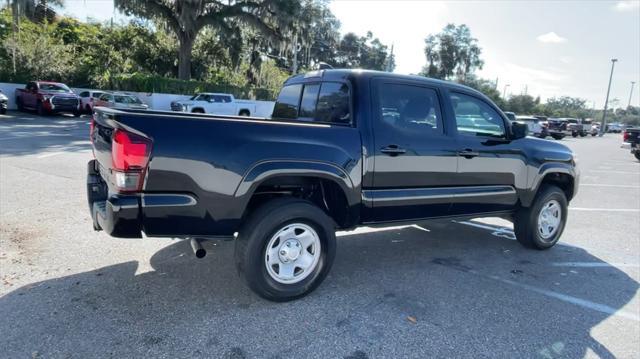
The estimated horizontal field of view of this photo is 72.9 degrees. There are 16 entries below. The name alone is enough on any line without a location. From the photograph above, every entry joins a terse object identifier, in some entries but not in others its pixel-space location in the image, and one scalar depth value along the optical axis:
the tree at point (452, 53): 67.19
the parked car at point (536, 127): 31.98
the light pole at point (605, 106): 52.22
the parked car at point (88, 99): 22.77
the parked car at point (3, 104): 19.56
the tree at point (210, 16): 26.20
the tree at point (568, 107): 87.69
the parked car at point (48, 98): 21.11
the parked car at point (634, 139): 19.43
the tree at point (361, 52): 89.75
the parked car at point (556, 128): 33.91
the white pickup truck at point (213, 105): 23.20
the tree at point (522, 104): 75.62
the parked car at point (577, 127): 43.37
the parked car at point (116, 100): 20.81
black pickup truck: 3.02
